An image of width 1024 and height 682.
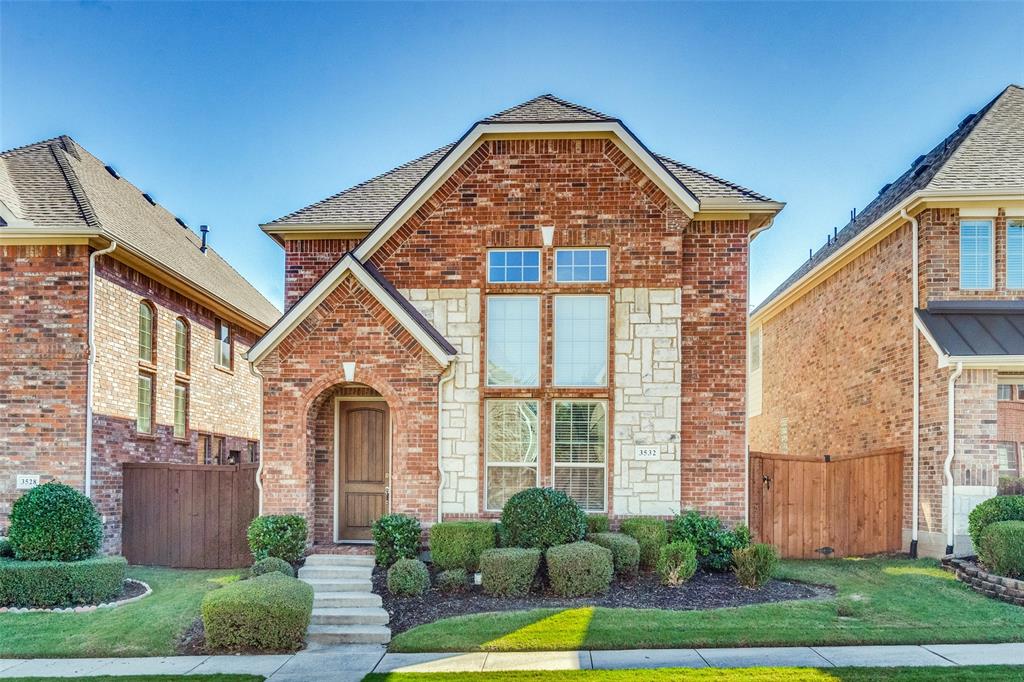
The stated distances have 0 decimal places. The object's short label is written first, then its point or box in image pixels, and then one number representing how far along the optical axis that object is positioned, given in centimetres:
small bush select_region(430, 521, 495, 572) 1109
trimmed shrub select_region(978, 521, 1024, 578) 1037
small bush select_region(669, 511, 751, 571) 1175
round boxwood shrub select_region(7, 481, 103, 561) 1102
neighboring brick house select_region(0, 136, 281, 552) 1279
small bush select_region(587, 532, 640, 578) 1093
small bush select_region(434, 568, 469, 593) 1064
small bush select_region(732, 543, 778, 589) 1069
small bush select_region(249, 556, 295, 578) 1075
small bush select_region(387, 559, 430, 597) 1039
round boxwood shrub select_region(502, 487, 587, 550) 1089
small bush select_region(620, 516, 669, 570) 1145
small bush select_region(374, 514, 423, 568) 1132
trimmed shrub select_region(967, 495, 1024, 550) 1117
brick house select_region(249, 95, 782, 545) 1212
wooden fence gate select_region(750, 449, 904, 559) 1340
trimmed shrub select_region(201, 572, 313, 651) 873
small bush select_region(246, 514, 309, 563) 1145
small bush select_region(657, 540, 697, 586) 1086
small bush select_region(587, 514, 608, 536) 1179
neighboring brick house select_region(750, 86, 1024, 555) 1229
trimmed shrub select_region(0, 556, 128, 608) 1052
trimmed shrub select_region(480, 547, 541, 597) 1033
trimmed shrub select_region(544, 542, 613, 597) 1027
